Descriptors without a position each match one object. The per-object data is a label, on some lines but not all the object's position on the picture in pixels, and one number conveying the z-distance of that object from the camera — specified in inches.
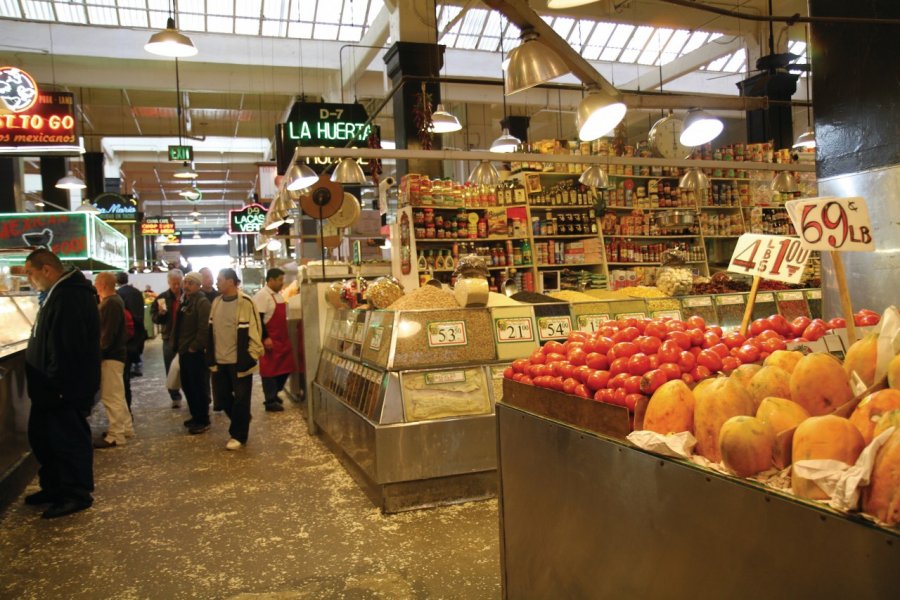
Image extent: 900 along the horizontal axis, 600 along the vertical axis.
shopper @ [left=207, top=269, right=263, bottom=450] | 253.1
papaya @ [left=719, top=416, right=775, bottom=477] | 69.6
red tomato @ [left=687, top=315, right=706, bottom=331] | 112.4
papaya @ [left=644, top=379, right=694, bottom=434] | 84.3
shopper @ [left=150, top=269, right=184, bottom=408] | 359.3
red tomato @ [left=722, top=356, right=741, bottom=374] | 100.5
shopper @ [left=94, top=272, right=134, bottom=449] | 261.4
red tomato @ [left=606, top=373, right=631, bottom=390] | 97.5
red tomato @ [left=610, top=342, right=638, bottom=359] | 105.3
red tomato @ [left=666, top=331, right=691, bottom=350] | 103.7
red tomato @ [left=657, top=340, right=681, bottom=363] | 99.6
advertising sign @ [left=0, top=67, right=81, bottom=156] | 346.6
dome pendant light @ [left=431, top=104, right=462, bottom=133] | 342.0
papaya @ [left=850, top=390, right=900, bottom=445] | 66.7
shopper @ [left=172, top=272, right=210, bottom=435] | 283.0
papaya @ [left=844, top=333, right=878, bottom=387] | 79.4
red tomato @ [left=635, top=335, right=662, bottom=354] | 105.4
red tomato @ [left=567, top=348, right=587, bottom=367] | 112.1
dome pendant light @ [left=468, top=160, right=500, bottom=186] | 337.7
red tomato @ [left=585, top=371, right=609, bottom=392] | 102.1
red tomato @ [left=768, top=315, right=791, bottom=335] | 117.3
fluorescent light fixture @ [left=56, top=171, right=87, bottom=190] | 589.3
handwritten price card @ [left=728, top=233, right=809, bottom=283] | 106.6
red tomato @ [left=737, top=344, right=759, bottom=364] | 102.6
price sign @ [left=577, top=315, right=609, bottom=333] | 207.4
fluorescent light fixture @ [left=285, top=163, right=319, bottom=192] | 267.7
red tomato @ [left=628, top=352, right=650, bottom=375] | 99.3
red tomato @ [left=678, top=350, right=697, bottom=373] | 98.5
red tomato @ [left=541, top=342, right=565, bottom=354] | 125.4
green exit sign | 556.4
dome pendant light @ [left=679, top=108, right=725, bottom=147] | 222.5
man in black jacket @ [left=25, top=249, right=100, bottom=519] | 185.9
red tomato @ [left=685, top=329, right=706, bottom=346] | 106.0
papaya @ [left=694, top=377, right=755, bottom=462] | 78.6
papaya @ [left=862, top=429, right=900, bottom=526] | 56.1
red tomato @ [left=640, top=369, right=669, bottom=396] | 92.0
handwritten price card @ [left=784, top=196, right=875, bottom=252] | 94.7
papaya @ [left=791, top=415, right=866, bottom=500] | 63.3
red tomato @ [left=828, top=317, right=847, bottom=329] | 116.8
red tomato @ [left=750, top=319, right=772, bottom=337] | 117.4
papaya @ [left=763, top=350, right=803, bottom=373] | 88.0
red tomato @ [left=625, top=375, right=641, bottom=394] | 94.0
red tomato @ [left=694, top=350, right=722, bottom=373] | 99.3
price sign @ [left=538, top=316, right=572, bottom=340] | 202.8
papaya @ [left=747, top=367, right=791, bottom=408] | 81.7
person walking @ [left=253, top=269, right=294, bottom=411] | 335.6
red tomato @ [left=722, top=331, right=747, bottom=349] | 109.0
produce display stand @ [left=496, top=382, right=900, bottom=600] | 60.3
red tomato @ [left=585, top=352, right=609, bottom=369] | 108.0
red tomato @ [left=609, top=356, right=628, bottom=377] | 101.7
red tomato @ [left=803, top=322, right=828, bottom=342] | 111.2
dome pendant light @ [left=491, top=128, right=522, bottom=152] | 423.9
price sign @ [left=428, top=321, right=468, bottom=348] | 189.5
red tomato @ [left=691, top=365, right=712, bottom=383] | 96.5
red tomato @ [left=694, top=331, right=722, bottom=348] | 106.4
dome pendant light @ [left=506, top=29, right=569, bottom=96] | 146.2
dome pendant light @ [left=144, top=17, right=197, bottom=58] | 293.7
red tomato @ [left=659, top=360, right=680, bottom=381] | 95.0
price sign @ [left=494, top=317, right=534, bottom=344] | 196.7
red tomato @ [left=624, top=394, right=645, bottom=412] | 92.1
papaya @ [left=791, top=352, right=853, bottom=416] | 77.6
